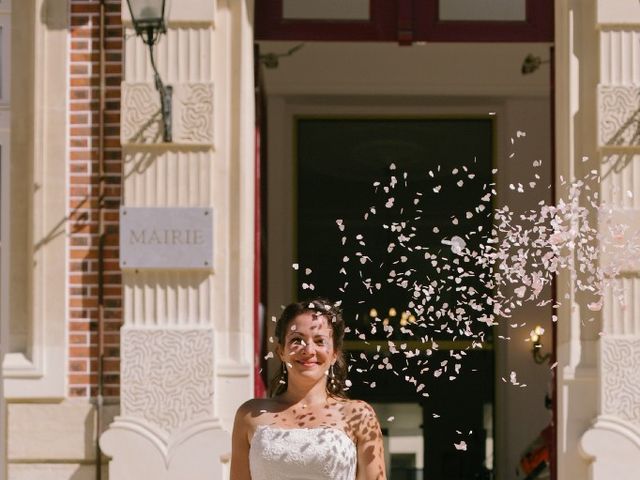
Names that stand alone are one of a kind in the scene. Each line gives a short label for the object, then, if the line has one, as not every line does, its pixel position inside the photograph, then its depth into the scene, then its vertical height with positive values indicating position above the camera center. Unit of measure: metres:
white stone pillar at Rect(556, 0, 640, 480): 8.73 -0.33
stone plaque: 8.78 -0.03
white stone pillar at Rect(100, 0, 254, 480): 8.76 -0.33
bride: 5.11 -0.67
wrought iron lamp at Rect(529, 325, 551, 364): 12.62 -1.04
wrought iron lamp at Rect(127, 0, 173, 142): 8.34 +1.27
